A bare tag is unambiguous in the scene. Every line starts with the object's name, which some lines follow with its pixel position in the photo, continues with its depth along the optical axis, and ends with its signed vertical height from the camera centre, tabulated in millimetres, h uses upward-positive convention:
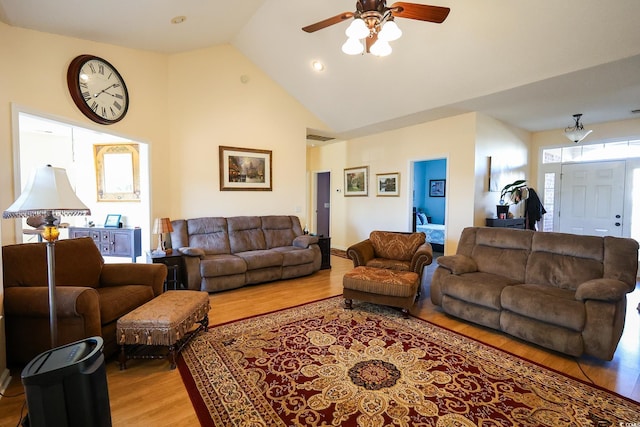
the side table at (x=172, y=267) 3895 -886
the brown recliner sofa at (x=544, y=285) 2342 -801
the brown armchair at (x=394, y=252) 3664 -679
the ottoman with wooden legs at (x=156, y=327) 2205 -952
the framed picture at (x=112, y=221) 5406 -409
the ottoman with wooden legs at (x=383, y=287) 3162 -934
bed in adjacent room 7047 -813
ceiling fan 2260 +1412
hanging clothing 5812 -182
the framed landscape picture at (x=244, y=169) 5031 +514
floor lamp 1813 -37
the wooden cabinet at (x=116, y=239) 5188 -710
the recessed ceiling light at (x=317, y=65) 4641 +2080
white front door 5297 +52
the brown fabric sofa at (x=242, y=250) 3973 -791
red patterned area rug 1793 -1275
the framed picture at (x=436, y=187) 8383 +360
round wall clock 3047 +1193
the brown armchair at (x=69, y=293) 2082 -747
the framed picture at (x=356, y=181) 6603 +414
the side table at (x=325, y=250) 5355 -900
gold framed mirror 5551 +479
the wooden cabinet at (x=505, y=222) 5133 -385
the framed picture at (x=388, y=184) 5941 +319
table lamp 4027 -396
